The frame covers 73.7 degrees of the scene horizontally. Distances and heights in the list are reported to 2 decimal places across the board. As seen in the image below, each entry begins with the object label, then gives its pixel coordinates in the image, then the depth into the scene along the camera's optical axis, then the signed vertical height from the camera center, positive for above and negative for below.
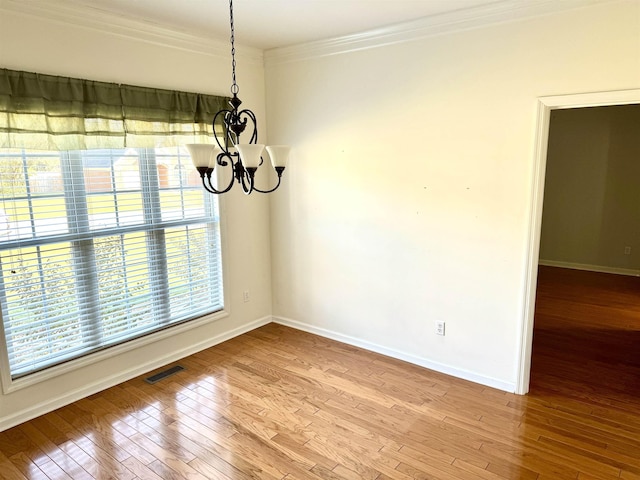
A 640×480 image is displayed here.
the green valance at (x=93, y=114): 2.53 +0.41
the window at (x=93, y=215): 2.65 -0.29
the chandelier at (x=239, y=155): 2.01 +0.09
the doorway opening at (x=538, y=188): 2.55 -0.12
